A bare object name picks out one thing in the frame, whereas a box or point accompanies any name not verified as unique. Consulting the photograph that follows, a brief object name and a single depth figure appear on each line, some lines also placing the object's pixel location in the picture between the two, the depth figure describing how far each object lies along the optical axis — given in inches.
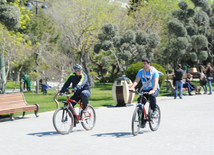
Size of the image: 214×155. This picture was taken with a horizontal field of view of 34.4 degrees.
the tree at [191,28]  856.3
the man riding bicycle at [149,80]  311.9
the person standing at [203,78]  775.1
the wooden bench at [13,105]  420.3
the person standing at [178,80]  679.7
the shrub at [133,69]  828.6
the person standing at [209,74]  768.5
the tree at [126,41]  778.8
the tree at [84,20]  1209.4
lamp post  868.9
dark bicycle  293.8
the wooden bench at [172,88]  760.0
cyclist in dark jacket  322.2
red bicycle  307.6
